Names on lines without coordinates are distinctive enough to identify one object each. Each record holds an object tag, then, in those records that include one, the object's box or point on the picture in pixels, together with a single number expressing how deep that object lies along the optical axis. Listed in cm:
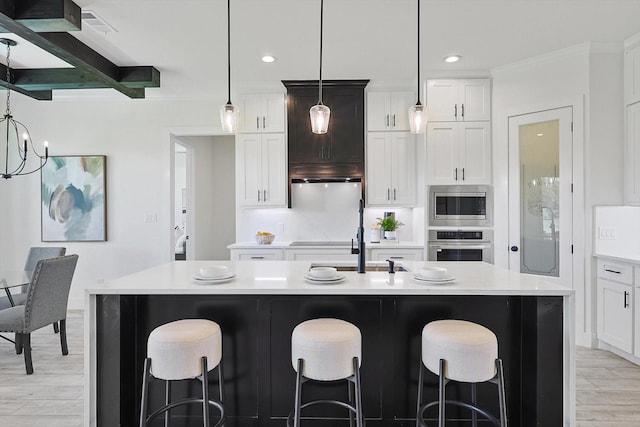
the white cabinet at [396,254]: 431
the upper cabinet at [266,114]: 463
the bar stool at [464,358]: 175
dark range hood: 452
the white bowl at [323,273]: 208
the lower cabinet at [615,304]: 318
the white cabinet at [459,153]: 421
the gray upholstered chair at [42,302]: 303
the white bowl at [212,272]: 209
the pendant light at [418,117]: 243
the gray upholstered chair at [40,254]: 407
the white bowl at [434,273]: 205
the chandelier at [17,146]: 491
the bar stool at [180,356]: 180
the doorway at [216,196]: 618
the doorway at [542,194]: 369
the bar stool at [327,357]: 178
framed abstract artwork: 495
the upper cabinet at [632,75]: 338
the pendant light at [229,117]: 250
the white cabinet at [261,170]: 464
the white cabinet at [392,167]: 454
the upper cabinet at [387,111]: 454
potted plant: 467
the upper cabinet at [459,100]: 421
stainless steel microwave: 429
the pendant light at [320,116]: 238
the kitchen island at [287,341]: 211
